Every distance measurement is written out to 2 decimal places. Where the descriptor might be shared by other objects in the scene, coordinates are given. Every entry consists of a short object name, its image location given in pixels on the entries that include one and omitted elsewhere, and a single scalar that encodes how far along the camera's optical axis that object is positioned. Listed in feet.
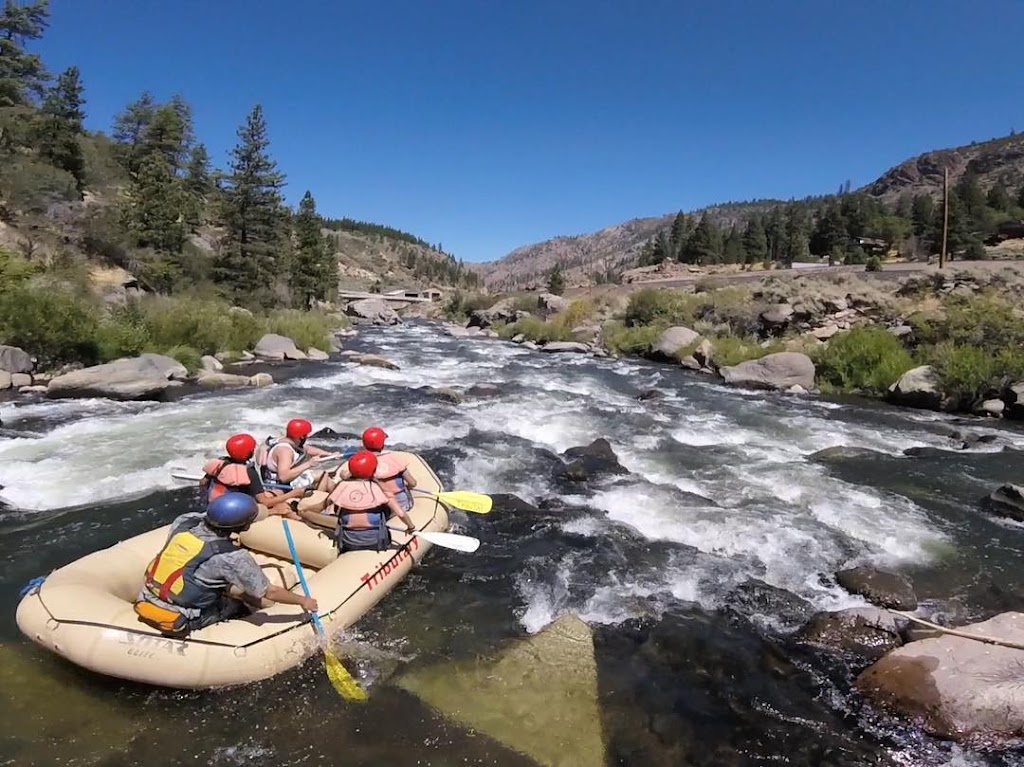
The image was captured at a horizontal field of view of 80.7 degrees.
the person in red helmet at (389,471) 21.72
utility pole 94.42
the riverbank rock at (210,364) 58.70
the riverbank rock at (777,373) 59.26
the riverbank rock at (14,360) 47.07
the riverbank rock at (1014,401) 45.98
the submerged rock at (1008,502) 26.91
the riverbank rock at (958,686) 13.60
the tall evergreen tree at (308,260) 132.05
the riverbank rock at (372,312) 185.98
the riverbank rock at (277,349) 72.13
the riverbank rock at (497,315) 139.87
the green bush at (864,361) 55.72
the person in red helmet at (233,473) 19.26
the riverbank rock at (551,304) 124.88
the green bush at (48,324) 48.01
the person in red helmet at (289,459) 23.49
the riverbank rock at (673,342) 77.41
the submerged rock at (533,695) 13.28
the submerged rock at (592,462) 31.53
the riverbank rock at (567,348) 92.84
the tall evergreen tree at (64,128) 117.08
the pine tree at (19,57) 112.37
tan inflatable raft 13.92
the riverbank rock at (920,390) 50.65
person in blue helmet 14.25
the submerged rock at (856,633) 17.20
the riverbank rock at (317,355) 76.28
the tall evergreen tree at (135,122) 179.52
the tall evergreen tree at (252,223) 110.01
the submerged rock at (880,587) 19.38
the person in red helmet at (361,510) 19.24
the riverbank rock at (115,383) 44.29
